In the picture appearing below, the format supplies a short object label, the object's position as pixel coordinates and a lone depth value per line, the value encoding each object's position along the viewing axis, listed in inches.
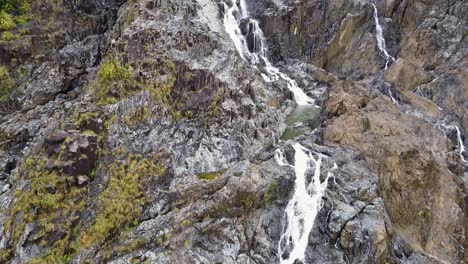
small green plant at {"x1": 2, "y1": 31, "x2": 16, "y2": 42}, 1204.5
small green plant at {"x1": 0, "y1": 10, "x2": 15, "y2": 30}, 1229.8
